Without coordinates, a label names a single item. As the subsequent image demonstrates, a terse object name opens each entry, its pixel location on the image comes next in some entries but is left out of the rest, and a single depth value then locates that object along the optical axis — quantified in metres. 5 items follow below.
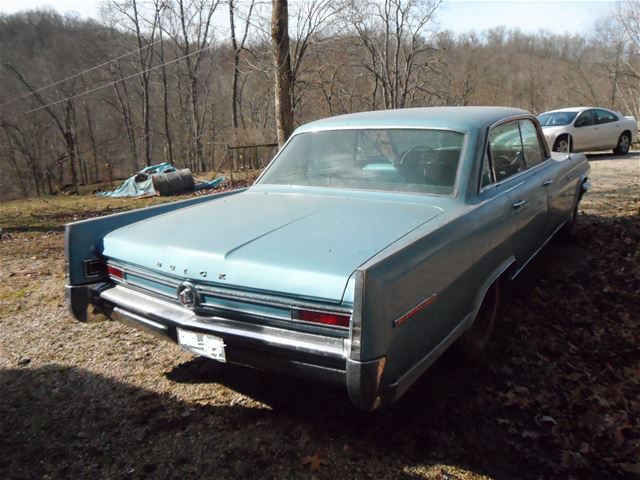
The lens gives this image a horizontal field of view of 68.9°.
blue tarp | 15.55
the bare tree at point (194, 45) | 38.12
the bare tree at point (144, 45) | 37.33
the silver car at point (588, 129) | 13.63
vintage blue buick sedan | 2.02
